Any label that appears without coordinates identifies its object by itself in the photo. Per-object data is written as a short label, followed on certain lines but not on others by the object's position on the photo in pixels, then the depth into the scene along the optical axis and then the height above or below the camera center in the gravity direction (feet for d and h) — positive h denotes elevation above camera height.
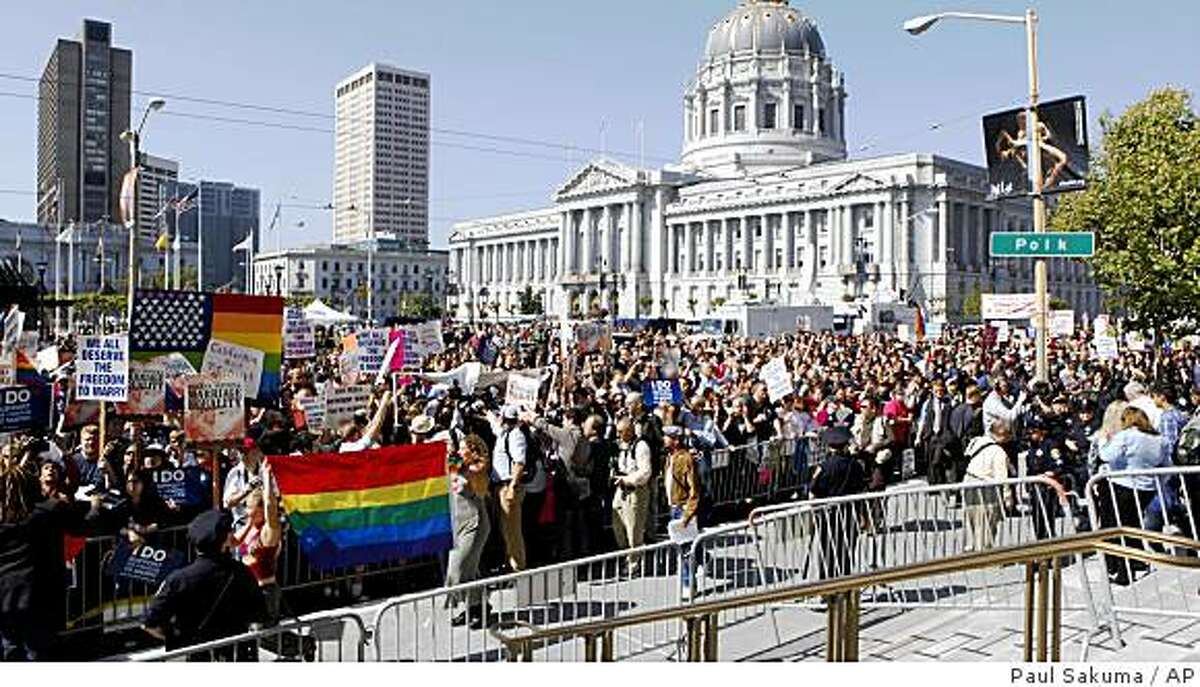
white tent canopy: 98.22 +1.45
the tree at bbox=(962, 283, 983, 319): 279.90 +5.92
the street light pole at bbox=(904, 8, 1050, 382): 44.29 +8.06
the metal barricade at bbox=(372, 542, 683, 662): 20.39 -5.50
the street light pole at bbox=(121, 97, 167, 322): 72.83 +12.46
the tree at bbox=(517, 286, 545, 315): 387.34 +9.58
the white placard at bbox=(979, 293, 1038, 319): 53.52 +1.12
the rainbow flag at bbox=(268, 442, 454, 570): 27.20 -4.23
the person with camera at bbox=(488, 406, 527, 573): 30.91 -4.20
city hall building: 318.65 +36.23
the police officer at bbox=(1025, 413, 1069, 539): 35.14 -3.97
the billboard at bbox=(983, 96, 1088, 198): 45.44 +7.34
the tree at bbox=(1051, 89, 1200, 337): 72.54 +6.61
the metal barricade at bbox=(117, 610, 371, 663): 17.65 -5.07
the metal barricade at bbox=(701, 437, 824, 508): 41.55 -5.35
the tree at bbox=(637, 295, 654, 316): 391.04 +9.28
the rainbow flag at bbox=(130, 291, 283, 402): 33.73 +0.31
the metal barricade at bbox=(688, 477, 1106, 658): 25.07 -5.18
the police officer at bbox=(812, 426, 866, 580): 27.89 -5.05
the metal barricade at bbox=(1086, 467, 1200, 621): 23.57 -4.89
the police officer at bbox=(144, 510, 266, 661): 18.38 -4.29
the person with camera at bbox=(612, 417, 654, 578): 32.91 -4.57
